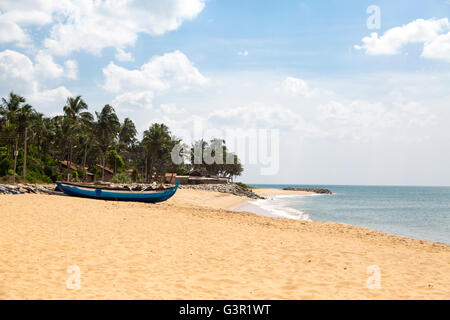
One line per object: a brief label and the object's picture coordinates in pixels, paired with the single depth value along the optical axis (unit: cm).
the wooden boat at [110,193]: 2541
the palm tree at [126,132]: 7372
